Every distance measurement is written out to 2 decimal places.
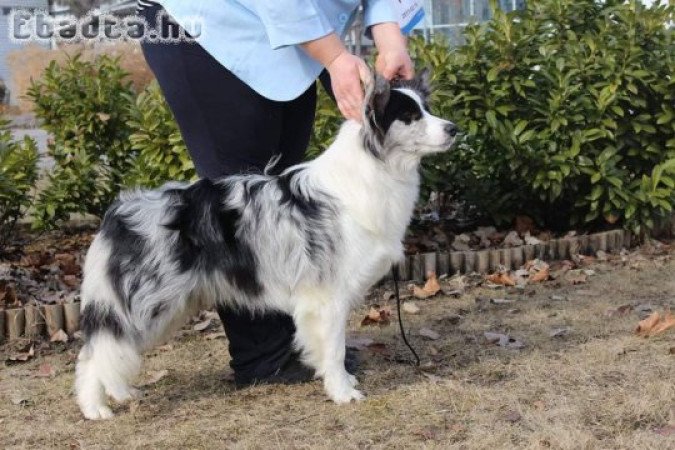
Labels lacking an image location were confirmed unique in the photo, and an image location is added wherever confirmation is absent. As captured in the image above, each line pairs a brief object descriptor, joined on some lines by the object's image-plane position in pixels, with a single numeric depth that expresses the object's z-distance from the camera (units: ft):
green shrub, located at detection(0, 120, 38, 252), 19.45
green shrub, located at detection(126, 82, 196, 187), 19.72
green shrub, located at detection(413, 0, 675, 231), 20.47
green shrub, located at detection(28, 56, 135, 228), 22.29
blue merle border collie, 11.76
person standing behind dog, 11.07
